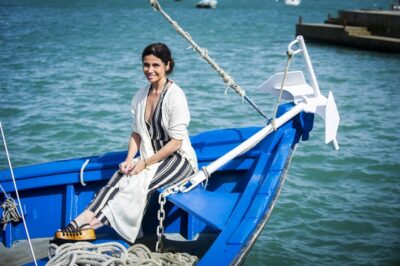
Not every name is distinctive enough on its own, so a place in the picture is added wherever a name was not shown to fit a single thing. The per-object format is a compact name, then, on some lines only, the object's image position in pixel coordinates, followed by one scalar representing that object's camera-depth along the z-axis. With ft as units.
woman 14.03
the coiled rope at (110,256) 12.44
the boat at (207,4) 245.51
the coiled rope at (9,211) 15.96
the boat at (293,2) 261.03
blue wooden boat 15.03
